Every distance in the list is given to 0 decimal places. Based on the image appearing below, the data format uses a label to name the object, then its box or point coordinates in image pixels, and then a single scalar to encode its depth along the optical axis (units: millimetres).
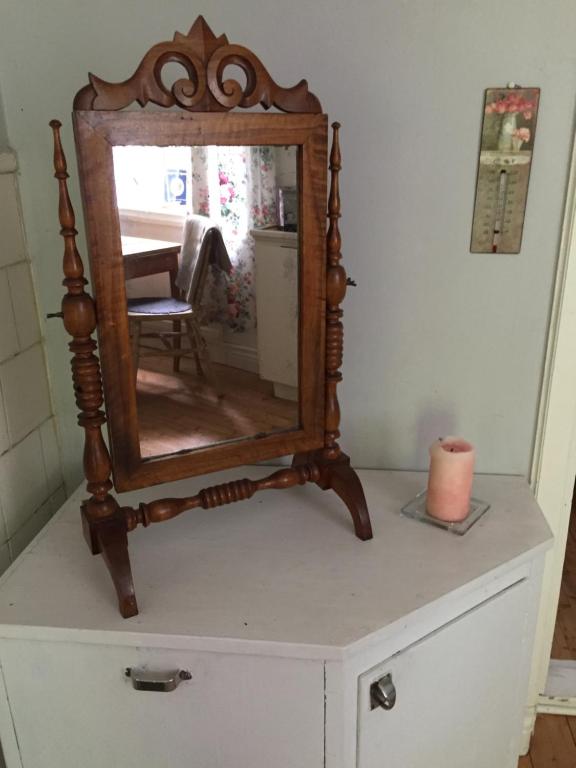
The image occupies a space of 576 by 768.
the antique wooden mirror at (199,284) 860
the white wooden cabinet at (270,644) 926
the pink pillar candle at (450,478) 1145
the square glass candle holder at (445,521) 1150
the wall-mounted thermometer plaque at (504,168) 1127
